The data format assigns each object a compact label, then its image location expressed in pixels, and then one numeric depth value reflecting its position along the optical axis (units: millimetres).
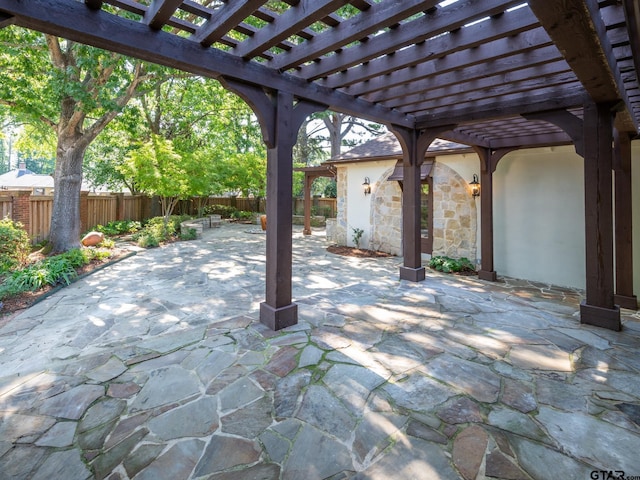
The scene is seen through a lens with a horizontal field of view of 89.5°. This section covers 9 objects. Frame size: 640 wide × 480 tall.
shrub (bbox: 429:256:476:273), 6887
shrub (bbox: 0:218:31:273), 5555
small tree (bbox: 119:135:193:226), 9445
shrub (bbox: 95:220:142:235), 10852
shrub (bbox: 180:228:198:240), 11195
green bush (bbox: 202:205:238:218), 19655
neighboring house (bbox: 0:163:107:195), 19109
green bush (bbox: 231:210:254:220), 19500
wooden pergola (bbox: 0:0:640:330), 2363
